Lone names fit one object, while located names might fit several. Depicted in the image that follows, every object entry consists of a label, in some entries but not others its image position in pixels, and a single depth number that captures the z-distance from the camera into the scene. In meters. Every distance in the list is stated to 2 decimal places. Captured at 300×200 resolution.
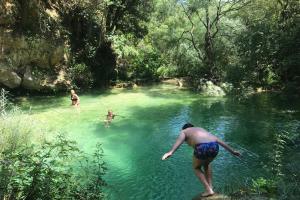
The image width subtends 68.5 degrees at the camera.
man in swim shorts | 3.92
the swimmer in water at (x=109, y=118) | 10.23
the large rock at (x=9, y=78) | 13.51
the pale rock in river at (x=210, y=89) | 15.34
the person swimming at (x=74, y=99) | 11.70
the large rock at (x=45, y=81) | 14.25
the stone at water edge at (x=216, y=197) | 3.82
